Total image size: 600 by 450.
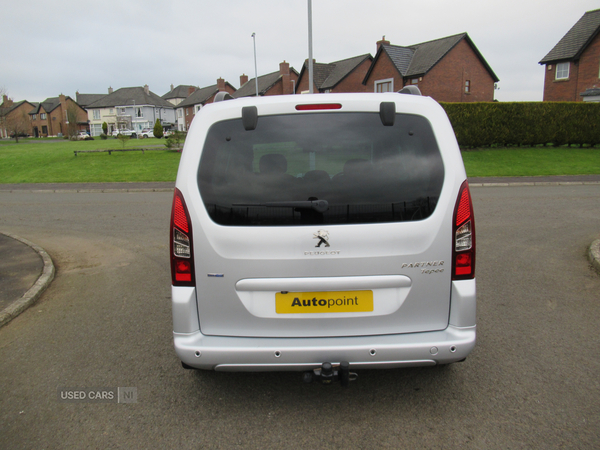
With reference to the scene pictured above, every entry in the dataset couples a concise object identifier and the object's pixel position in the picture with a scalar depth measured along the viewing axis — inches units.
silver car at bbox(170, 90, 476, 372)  101.4
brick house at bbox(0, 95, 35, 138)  2185.0
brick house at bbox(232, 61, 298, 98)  2449.6
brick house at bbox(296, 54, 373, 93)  1893.5
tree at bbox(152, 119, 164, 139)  2092.8
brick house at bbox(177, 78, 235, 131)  3320.1
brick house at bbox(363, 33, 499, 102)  1469.0
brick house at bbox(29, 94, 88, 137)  3865.7
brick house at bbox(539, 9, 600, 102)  1334.9
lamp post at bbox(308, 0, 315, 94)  801.7
